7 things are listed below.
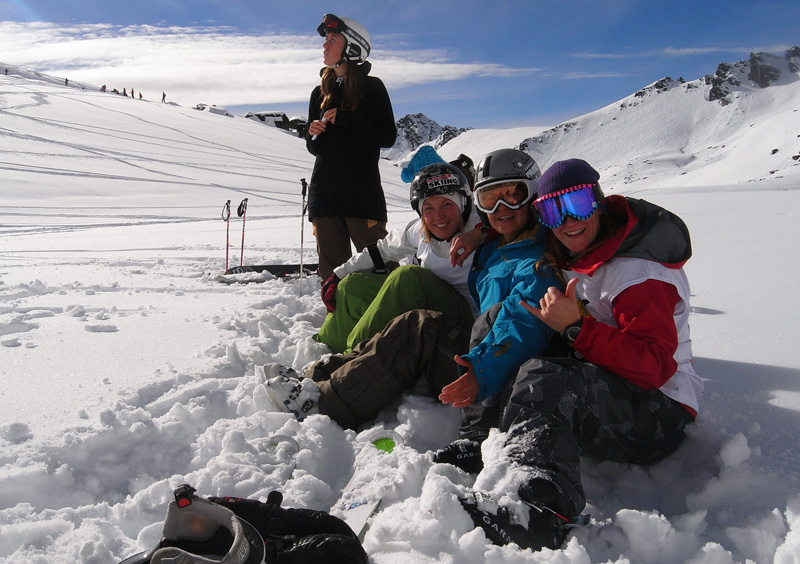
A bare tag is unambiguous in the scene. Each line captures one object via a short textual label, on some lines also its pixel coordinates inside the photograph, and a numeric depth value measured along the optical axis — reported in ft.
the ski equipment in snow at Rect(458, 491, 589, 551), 4.73
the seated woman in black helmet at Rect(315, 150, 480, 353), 8.98
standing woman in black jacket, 12.25
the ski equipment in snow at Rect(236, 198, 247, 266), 20.55
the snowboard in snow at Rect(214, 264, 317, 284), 17.38
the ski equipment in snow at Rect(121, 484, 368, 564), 4.51
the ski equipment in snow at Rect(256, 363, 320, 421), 7.80
